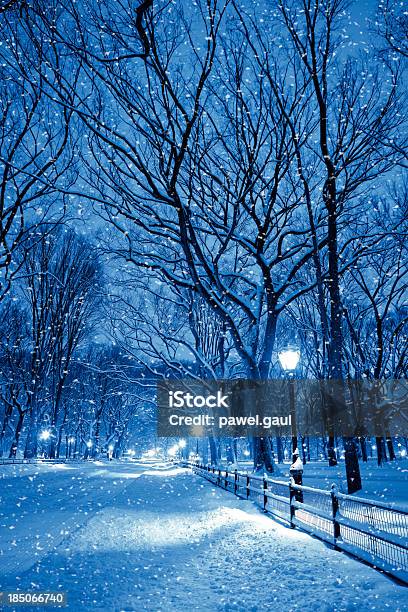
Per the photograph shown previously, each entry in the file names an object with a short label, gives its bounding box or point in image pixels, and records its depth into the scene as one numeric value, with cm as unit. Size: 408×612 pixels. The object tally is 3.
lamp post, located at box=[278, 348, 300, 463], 1027
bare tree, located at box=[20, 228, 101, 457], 2631
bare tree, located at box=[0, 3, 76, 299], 1393
